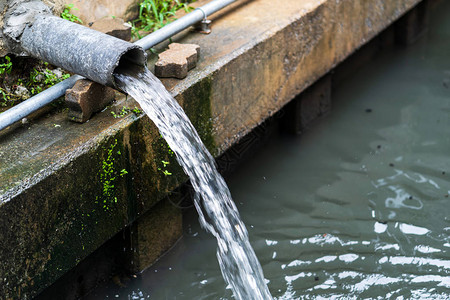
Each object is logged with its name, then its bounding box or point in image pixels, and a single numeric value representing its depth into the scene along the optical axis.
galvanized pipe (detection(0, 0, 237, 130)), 2.96
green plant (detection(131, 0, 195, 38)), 4.02
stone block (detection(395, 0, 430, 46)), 5.99
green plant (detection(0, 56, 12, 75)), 3.42
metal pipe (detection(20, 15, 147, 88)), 2.98
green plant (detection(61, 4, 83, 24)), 3.64
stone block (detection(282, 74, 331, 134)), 4.72
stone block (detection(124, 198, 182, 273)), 3.55
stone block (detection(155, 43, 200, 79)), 3.40
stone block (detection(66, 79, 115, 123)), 3.06
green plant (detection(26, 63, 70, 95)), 3.46
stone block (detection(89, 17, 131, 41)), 3.60
